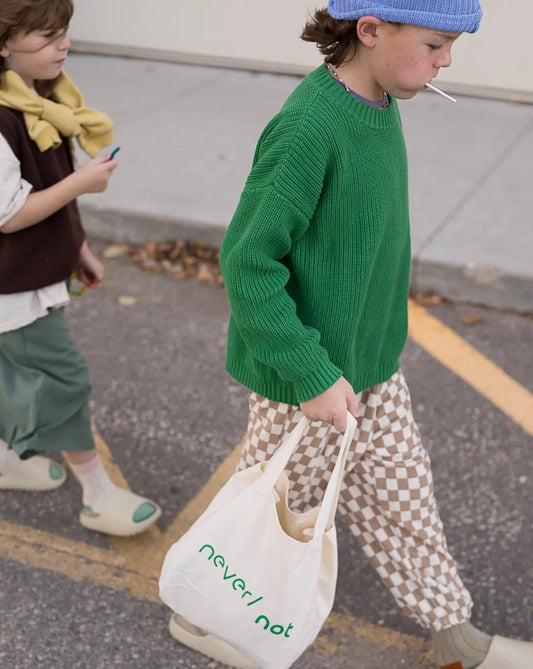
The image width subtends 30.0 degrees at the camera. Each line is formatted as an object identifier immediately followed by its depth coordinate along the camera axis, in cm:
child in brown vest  265
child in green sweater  203
